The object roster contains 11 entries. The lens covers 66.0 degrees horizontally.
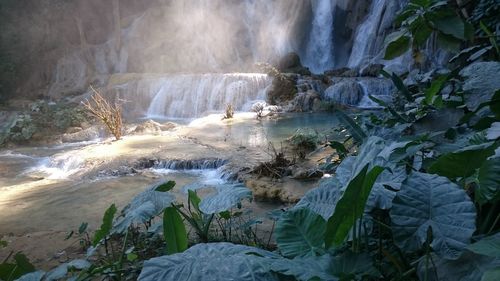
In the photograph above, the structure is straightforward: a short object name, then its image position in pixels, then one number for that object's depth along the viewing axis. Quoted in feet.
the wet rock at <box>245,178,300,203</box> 12.57
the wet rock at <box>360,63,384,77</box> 44.25
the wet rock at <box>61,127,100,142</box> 31.14
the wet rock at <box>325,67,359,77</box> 46.60
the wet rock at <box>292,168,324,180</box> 14.23
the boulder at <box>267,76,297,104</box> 41.06
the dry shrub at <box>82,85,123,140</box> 26.73
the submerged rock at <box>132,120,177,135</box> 29.89
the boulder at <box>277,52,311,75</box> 52.80
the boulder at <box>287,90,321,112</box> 38.40
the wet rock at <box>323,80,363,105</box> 39.29
